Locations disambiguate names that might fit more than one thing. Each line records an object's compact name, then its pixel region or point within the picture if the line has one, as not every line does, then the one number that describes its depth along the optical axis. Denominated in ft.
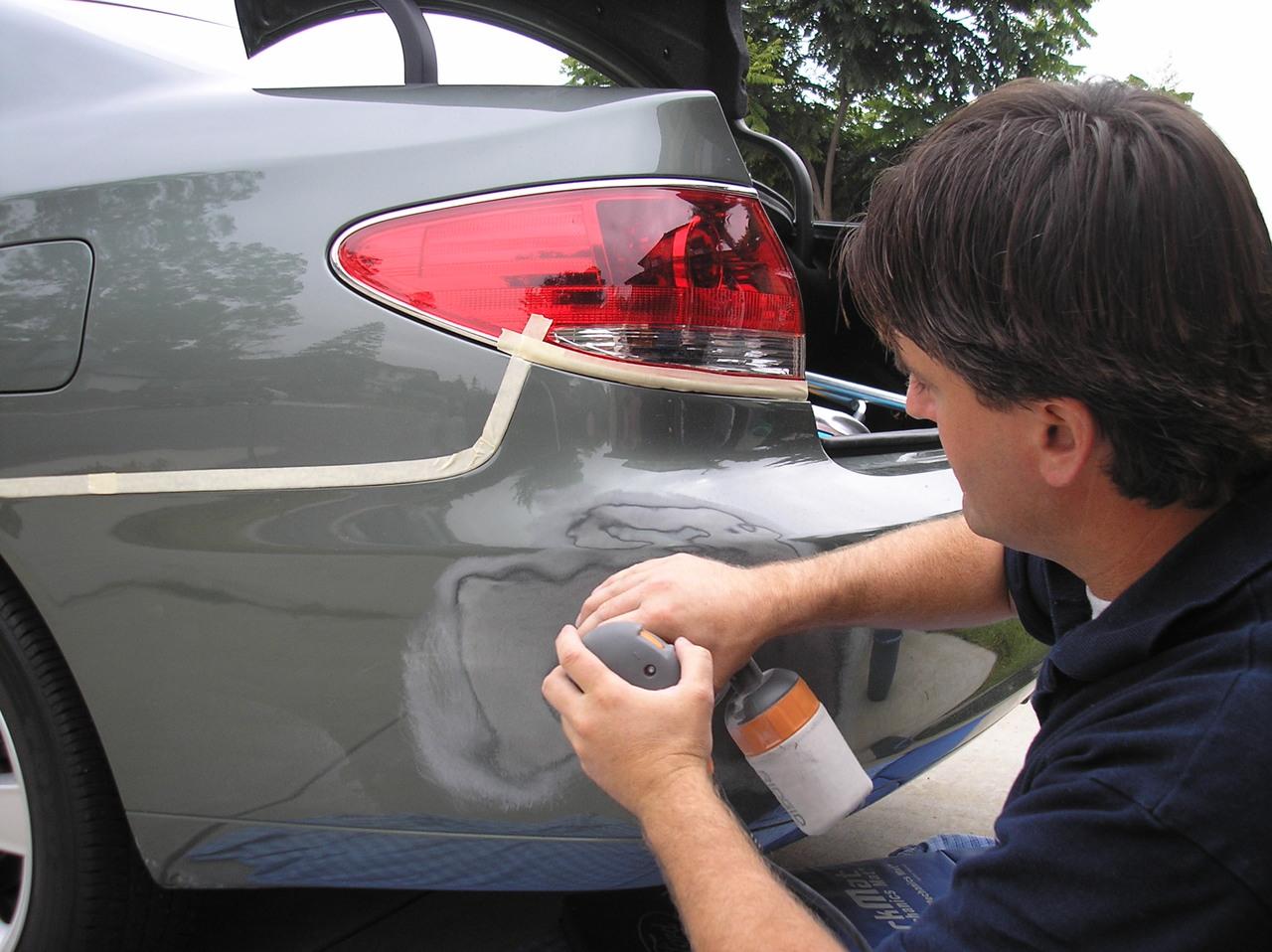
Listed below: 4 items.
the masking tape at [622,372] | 3.78
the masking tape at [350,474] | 3.75
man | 2.40
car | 3.76
